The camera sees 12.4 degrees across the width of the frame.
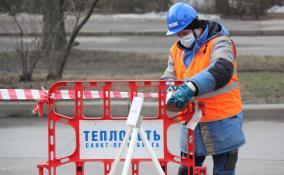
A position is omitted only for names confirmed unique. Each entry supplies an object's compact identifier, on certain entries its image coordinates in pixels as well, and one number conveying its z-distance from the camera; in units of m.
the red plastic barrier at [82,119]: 9.86
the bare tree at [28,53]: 21.90
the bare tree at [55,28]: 22.55
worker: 8.83
